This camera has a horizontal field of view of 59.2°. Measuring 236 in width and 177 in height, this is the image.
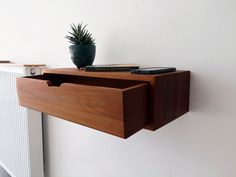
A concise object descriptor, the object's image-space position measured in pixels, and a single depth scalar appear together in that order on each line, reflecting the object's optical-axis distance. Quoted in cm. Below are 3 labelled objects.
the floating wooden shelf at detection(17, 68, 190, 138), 45
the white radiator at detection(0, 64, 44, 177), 113
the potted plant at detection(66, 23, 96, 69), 74
